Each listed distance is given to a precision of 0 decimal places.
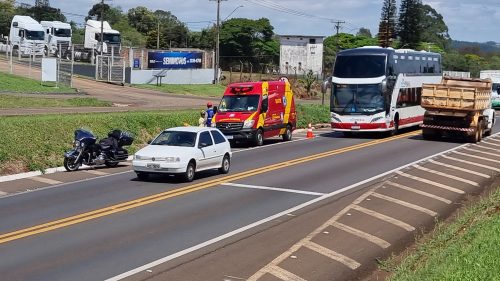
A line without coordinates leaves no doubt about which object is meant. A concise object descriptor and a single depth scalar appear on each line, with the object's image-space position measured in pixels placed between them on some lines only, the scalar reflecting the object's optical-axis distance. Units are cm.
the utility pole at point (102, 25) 6803
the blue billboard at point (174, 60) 6638
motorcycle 2352
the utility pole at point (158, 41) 10009
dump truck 3350
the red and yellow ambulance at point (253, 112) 3120
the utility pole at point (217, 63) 7011
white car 2034
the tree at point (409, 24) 11569
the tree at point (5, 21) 10969
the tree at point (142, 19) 13512
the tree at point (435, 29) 14460
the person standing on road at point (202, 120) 3152
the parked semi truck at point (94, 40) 7438
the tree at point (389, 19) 11601
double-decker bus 3475
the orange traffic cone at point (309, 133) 3683
